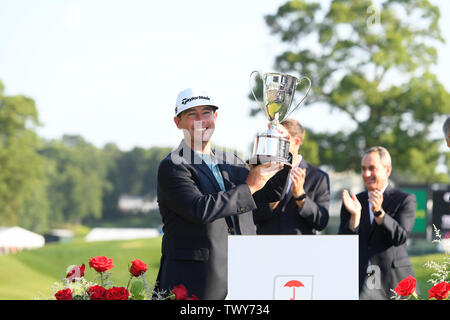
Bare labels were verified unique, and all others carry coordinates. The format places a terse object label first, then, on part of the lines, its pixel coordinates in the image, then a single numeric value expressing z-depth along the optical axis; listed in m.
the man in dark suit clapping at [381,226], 8.14
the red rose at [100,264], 4.95
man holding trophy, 5.41
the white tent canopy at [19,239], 47.44
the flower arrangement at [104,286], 4.26
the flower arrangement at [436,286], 4.43
